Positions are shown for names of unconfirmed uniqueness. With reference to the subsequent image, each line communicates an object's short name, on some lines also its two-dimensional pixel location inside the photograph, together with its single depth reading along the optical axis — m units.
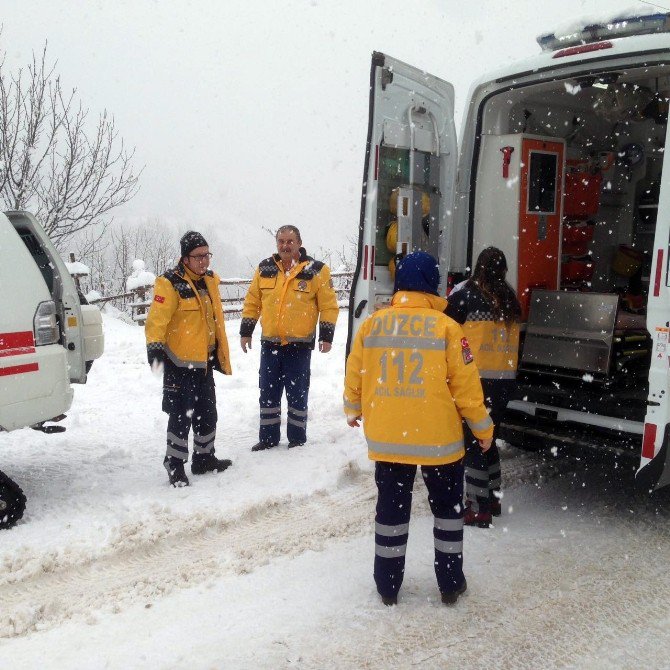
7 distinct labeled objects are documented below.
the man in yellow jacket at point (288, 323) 5.82
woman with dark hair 4.33
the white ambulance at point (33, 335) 4.18
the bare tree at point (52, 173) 15.92
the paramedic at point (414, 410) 3.22
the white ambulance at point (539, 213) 4.29
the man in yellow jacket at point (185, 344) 4.93
